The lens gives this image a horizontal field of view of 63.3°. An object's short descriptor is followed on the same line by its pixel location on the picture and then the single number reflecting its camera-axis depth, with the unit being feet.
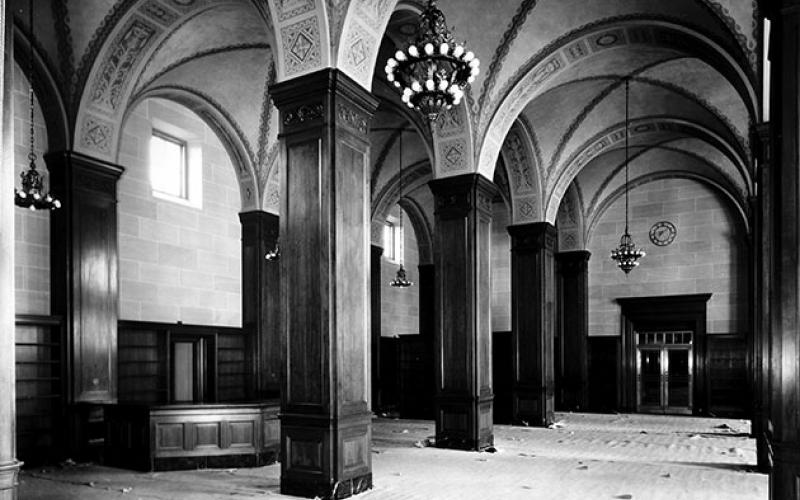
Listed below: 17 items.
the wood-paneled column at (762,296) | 27.20
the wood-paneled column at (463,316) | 34.96
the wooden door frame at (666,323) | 59.52
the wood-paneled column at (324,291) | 22.61
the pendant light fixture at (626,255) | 50.55
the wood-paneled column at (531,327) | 47.21
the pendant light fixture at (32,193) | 26.25
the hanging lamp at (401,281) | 59.24
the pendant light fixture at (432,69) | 20.84
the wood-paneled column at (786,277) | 13.38
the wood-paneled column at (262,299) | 45.24
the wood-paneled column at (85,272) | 32.45
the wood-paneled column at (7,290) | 11.78
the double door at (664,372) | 60.85
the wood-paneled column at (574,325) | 61.98
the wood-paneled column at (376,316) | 61.21
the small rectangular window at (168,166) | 41.42
